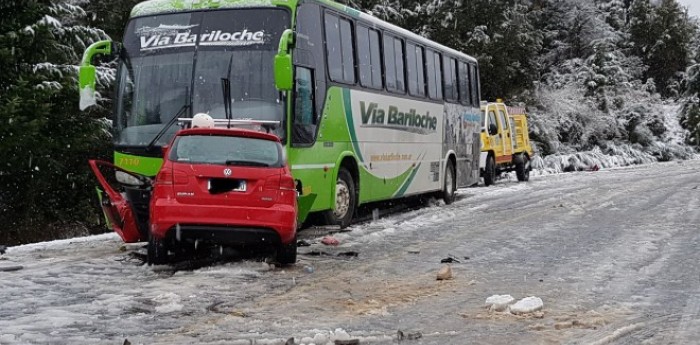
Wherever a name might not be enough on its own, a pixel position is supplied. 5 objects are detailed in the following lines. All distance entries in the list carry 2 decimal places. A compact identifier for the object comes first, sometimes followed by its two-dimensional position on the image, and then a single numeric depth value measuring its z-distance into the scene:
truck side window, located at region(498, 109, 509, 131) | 25.00
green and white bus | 10.55
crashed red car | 8.30
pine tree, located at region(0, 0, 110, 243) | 13.19
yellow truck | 24.25
